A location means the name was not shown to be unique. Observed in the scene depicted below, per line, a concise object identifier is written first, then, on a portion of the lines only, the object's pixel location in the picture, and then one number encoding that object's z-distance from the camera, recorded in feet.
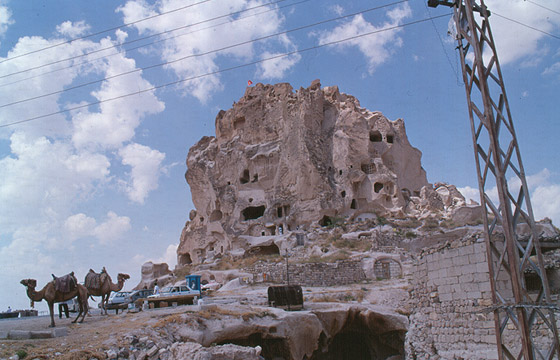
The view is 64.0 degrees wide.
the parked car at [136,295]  75.15
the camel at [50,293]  39.50
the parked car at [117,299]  69.18
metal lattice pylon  22.70
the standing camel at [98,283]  45.09
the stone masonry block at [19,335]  33.65
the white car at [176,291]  66.34
